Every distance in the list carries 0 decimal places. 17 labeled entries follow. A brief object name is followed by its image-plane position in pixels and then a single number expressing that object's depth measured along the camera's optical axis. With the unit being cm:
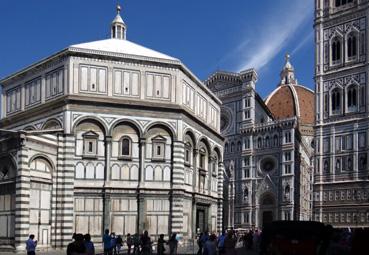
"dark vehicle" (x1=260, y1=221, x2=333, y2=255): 1470
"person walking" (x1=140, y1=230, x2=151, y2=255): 2892
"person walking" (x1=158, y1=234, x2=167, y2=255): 2834
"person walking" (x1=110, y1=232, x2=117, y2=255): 2630
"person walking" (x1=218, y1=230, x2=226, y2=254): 2277
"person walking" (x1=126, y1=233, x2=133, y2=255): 3185
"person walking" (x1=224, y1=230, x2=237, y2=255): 2027
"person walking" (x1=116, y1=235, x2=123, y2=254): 3091
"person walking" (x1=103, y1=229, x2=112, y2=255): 2547
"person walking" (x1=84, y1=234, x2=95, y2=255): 1505
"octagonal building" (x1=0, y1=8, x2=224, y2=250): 3319
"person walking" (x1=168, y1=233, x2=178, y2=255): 2950
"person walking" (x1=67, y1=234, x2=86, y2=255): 1179
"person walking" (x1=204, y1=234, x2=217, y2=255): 1931
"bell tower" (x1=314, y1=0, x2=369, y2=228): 7212
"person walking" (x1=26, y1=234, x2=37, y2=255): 2059
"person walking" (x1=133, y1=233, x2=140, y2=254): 3173
